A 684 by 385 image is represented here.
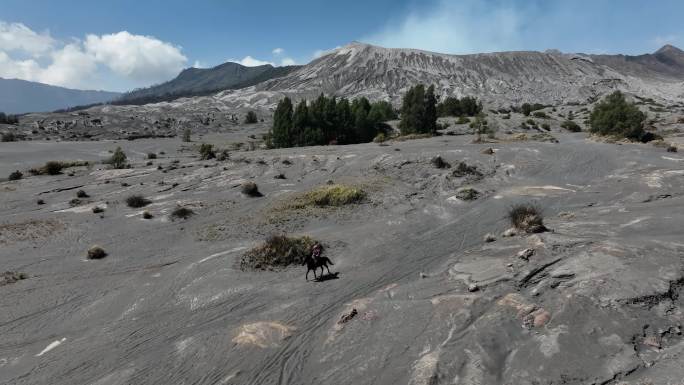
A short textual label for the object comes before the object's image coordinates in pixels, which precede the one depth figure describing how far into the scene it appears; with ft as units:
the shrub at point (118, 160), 188.18
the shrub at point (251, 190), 126.00
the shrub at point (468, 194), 106.73
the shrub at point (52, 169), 179.42
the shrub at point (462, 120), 296.51
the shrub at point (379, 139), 230.27
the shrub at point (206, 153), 193.26
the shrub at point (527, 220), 63.67
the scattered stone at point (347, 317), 47.98
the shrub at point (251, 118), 477.57
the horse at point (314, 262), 64.69
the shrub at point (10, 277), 74.57
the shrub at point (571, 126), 270.36
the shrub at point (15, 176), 174.26
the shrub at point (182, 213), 109.40
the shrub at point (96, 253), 85.55
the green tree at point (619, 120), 191.83
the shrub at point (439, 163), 135.74
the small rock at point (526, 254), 51.11
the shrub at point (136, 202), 120.67
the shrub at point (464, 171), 126.62
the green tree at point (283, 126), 245.86
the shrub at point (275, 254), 72.64
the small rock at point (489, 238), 68.65
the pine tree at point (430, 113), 254.88
